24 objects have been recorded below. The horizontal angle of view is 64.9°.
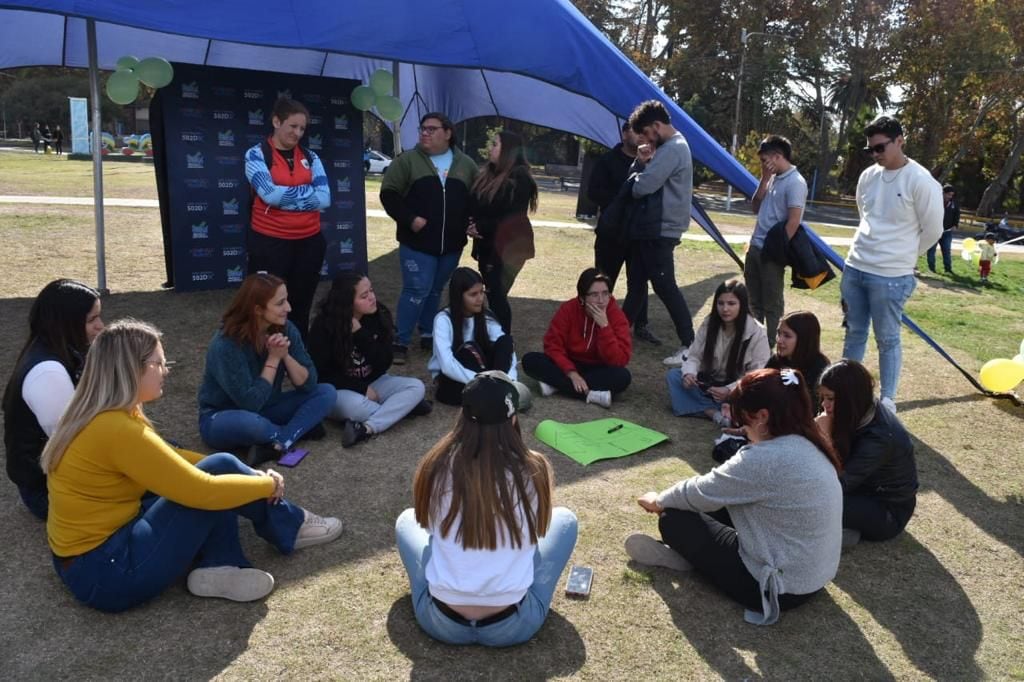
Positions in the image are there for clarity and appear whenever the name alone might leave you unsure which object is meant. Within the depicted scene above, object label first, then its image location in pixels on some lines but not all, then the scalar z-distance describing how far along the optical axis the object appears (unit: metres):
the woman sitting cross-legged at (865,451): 3.46
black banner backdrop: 7.54
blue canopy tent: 6.01
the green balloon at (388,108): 8.08
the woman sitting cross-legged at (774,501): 2.92
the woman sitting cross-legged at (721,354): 5.12
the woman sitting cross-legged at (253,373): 4.12
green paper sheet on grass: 4.66
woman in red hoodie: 5.50
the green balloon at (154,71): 6.98
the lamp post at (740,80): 25.39
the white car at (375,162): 31.67
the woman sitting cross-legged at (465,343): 5.09
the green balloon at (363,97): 8.08
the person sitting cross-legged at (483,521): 2.61
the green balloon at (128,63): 7.15
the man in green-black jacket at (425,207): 6.11
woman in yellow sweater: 2.62
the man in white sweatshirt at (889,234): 4.92
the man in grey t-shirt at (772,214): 6.03
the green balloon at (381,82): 8.19
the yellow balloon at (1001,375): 5.93
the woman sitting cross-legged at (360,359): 4.76
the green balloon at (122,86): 7.08
